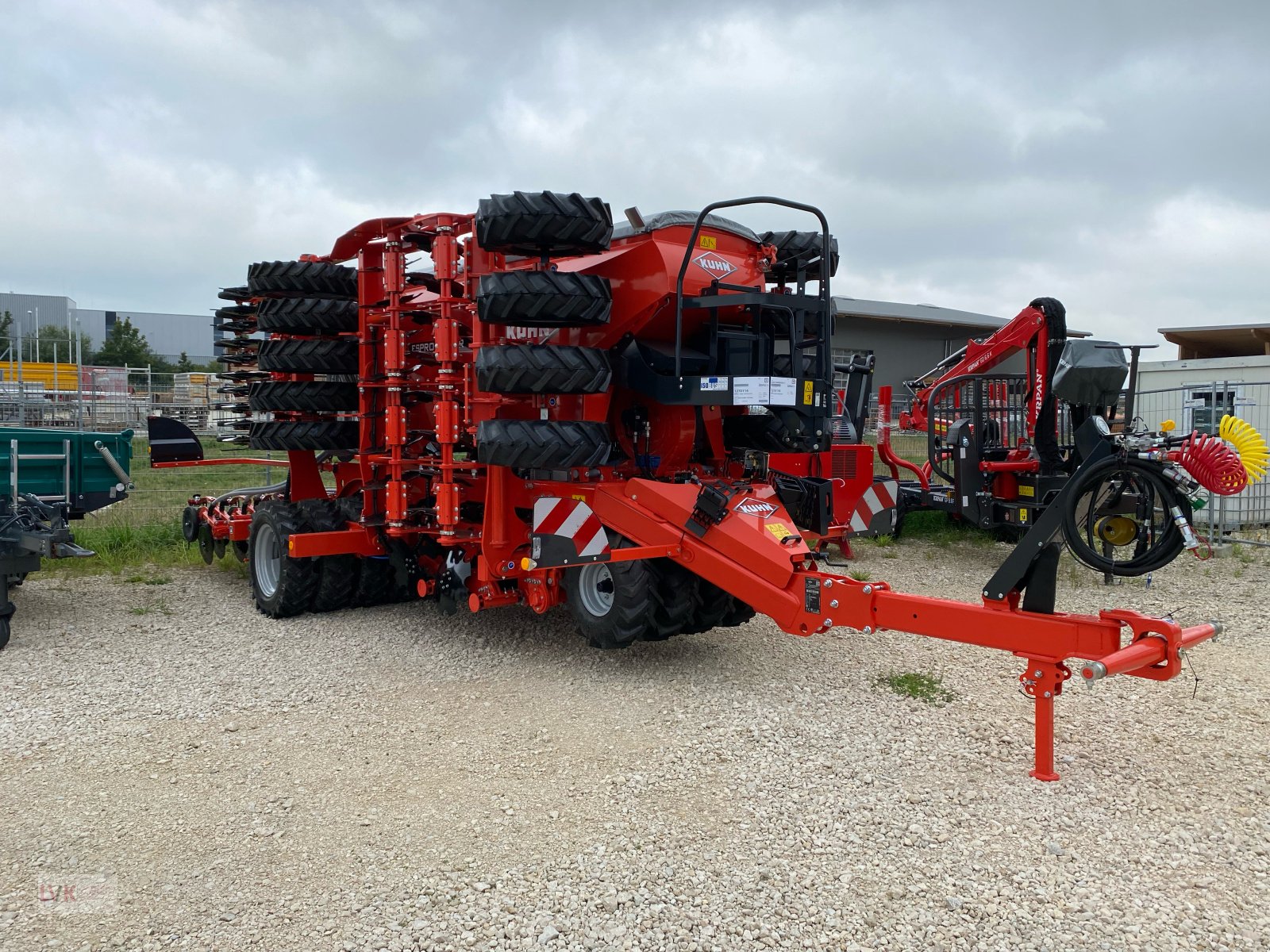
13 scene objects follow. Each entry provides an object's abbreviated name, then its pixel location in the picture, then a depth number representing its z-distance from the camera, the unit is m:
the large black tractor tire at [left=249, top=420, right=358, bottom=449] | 7.54
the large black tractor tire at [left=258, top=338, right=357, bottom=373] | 7.43
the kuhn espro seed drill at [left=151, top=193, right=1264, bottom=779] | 4.53
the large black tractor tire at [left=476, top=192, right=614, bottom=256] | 5.54
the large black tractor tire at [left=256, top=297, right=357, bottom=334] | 7.41
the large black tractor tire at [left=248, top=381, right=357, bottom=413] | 7.54
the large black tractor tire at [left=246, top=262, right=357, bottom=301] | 7.52
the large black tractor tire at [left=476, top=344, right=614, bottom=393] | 5.54
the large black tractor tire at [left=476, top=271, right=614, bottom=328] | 5.51
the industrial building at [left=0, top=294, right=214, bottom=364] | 58.62
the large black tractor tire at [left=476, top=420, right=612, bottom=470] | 5.61
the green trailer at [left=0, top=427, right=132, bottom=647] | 6.73
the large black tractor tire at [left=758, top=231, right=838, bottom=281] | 6.64
